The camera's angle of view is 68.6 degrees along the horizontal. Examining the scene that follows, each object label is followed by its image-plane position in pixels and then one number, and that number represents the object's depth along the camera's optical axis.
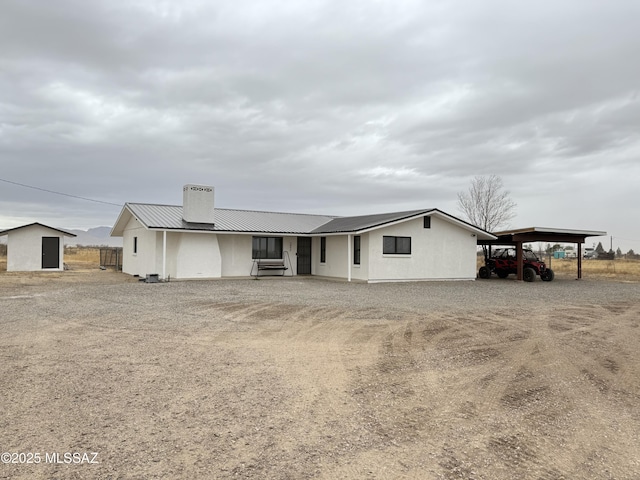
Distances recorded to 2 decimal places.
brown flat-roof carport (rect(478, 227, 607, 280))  21.83
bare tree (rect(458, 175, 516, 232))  42.00
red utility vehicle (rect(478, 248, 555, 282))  23.17
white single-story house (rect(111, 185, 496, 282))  20.30
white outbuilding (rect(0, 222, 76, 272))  25.02
